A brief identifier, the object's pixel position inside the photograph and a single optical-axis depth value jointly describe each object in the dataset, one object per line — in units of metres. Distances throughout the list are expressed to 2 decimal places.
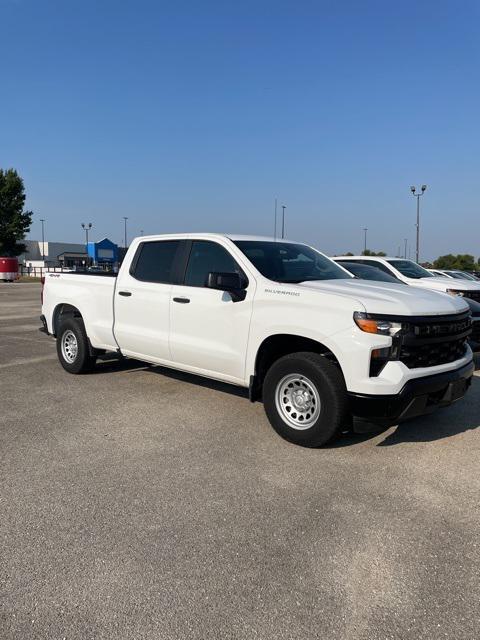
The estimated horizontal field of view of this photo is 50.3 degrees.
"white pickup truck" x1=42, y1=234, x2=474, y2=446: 3.99
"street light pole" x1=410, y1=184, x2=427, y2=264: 32.44
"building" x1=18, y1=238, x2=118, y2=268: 57.01
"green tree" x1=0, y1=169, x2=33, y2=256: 58.31
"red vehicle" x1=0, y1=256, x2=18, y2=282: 37.20
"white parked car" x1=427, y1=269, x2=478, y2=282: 18.57
